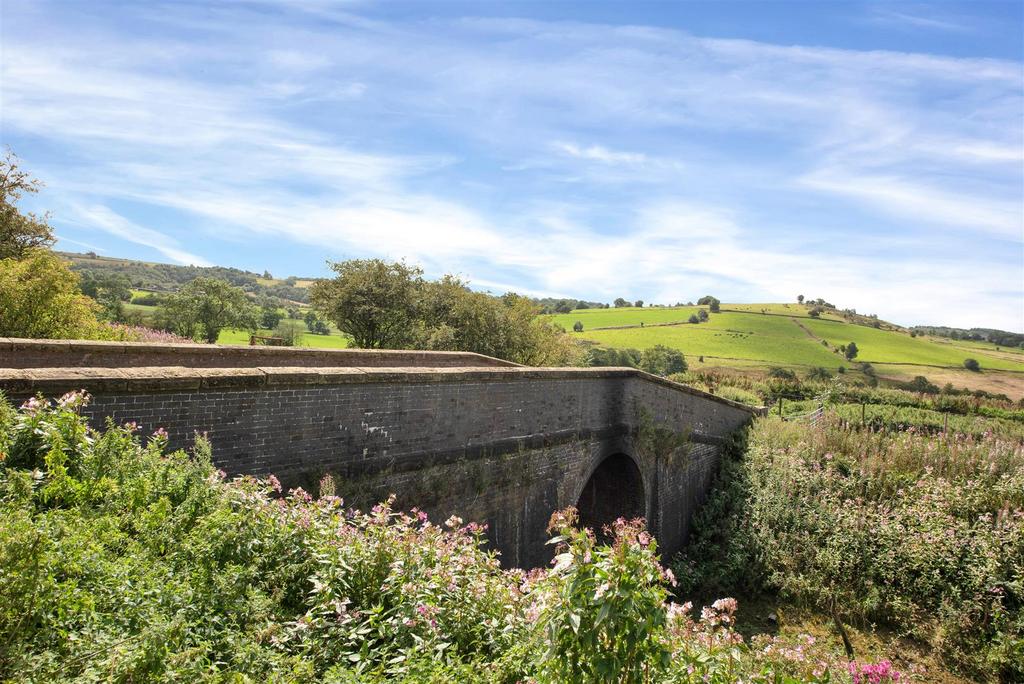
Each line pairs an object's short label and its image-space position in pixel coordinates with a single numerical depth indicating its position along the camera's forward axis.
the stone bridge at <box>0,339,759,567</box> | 5.52
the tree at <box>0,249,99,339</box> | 12.99
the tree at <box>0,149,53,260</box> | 17.59
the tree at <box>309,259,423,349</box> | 24.45
